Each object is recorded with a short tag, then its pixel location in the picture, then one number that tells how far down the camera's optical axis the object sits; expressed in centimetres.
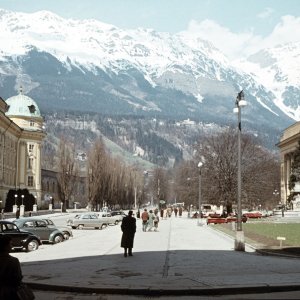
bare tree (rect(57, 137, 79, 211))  9656
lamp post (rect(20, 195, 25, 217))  8445
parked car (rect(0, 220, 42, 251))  2667
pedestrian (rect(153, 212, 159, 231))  4669
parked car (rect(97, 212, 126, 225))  5524
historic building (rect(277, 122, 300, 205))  11420
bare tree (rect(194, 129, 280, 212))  7862
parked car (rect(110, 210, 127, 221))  6394
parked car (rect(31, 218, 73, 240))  3395
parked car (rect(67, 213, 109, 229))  5078
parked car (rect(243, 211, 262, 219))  7912
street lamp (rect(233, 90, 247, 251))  2572
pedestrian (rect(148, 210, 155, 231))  4612
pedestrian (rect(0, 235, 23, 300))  784
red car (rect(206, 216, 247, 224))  6092
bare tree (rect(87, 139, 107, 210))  9862
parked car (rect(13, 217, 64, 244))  3114
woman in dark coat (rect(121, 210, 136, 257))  2280
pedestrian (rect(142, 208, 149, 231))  4315
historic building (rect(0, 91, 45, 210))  10831
